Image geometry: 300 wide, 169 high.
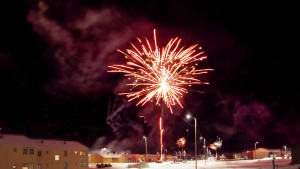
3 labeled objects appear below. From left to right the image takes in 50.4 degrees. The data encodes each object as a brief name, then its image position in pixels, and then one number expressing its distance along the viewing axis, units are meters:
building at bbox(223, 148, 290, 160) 117.56
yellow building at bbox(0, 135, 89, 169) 60.03
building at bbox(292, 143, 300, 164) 53.03
